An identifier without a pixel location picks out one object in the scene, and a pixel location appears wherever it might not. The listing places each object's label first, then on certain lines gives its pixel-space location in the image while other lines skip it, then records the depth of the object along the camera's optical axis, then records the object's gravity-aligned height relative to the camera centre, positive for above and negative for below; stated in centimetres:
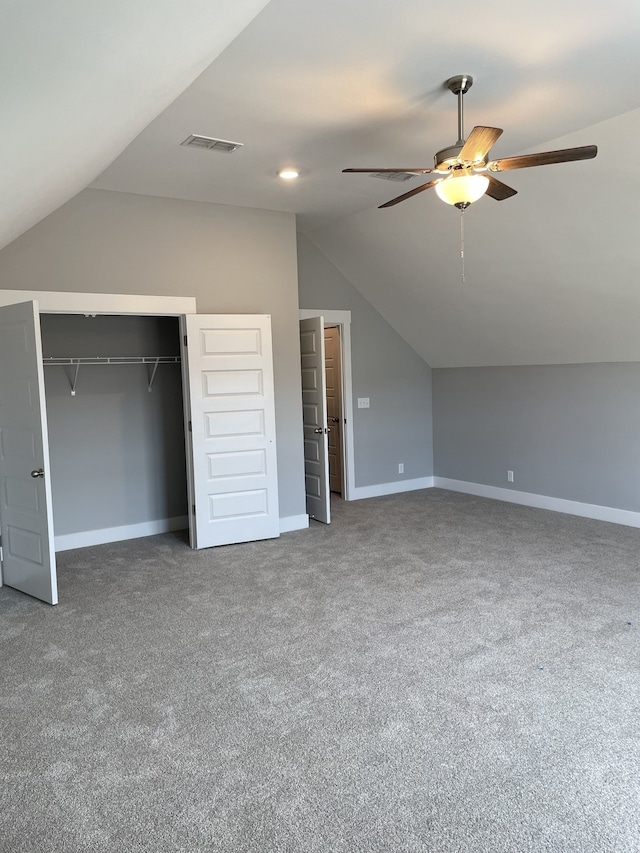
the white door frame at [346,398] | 720 -15
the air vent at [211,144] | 398 +164
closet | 534 -25
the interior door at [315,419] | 611 -34
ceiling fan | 282 +104
